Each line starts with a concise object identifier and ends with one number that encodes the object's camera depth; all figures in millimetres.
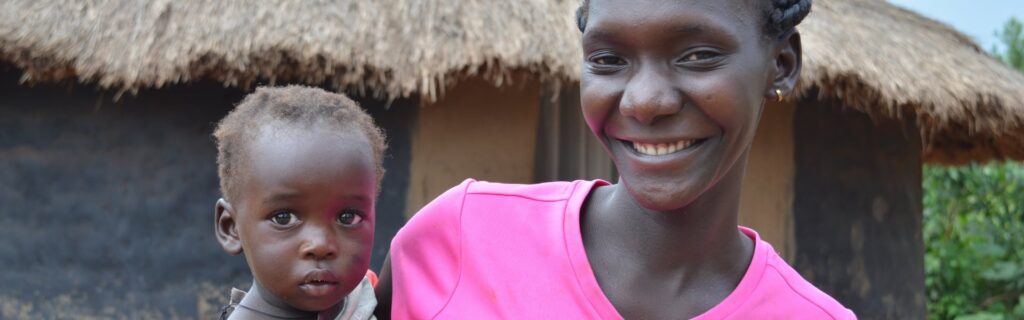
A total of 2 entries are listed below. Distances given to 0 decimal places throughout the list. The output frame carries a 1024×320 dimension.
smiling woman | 1646
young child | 1906
